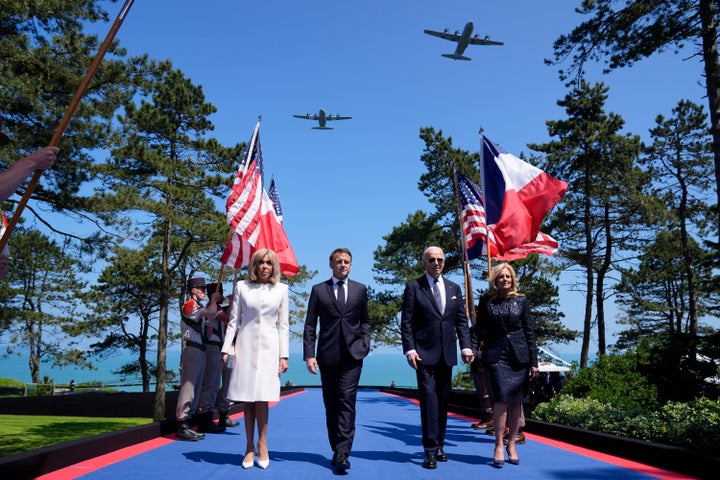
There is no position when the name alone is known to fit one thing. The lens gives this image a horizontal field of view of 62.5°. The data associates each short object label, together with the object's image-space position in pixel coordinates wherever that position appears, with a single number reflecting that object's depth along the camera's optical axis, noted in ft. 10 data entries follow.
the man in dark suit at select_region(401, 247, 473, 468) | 18.93
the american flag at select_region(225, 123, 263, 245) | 31.45
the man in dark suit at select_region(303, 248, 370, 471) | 18.48
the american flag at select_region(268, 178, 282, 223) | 42.06
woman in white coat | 18.34
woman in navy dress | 19.99
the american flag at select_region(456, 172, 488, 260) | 41.91
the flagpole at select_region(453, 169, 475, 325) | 33.60
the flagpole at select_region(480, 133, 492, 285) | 34.65
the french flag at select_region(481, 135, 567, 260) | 33.83
